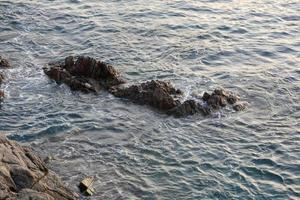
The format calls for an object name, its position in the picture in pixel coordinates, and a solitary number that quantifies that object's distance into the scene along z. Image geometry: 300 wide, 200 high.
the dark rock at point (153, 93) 20.59
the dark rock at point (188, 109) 20.22
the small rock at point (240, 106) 20.78
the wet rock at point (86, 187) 15.09
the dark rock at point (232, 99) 21.20
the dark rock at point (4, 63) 24.22
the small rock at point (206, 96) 21.06
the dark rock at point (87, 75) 22.28
